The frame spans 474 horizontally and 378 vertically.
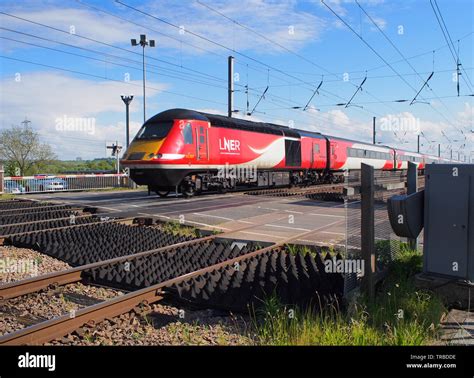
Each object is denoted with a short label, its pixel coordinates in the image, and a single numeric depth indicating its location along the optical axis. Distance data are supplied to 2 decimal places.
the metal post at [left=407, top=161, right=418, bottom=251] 6.84
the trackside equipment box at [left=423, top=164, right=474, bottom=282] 4.84
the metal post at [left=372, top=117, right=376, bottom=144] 65.82
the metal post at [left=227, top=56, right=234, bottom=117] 28.41
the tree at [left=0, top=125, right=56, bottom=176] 50.59
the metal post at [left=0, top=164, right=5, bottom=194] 23.02
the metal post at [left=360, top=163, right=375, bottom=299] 4.80
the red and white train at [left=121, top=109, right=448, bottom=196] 16.77
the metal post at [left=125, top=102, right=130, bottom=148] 34.00
